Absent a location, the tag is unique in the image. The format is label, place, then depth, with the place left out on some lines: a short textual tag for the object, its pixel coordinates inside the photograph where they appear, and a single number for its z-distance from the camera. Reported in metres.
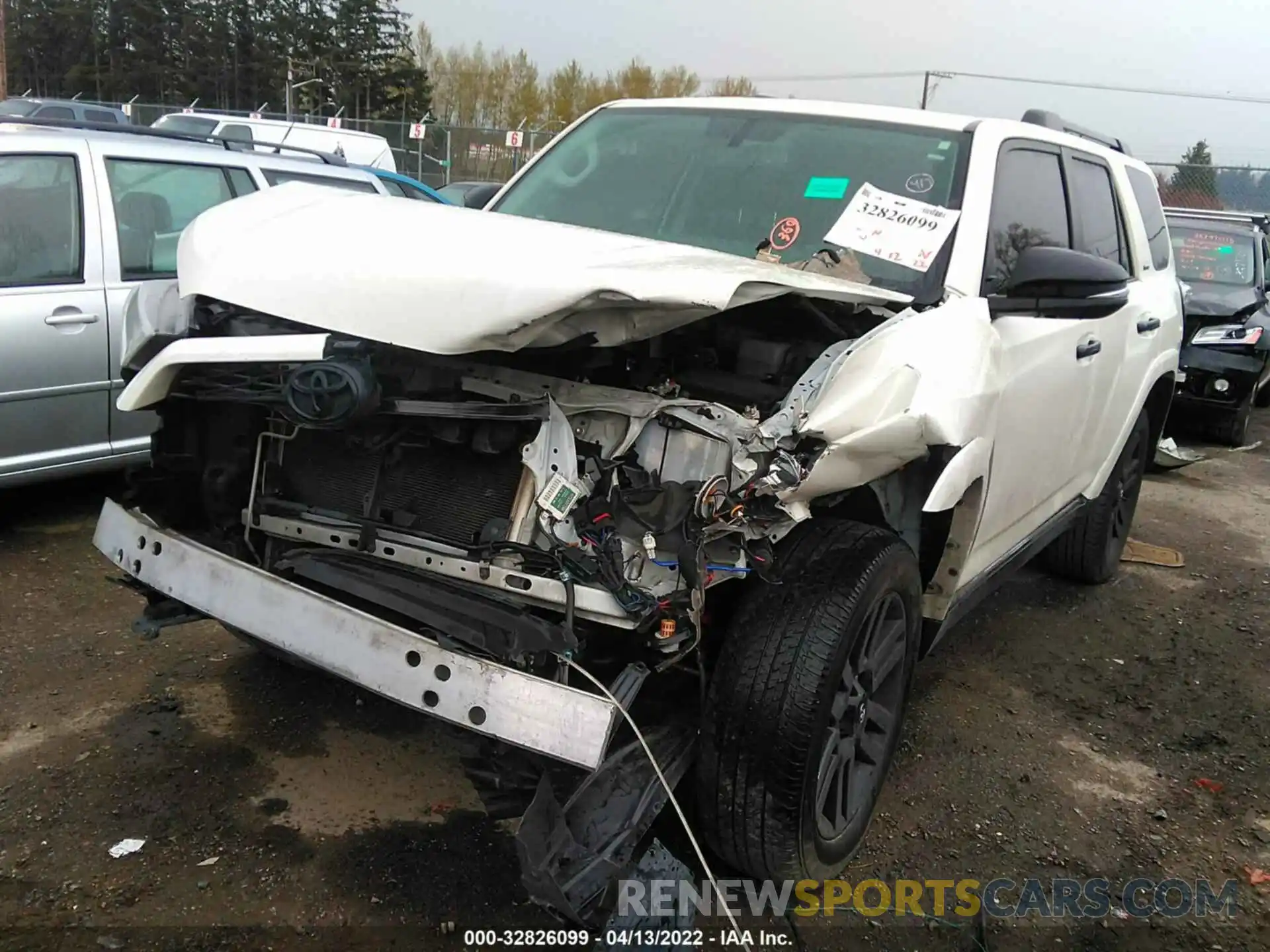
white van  14.43
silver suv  4.15
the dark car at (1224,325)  8.21
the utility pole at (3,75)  11.92
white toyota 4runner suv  2.07
